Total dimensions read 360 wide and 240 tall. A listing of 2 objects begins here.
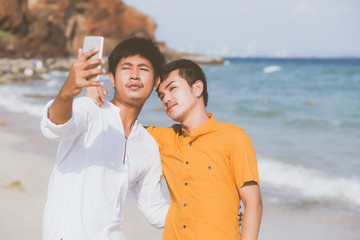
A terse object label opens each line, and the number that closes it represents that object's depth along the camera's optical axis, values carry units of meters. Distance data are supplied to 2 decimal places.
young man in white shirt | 1.99
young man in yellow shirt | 2.30
